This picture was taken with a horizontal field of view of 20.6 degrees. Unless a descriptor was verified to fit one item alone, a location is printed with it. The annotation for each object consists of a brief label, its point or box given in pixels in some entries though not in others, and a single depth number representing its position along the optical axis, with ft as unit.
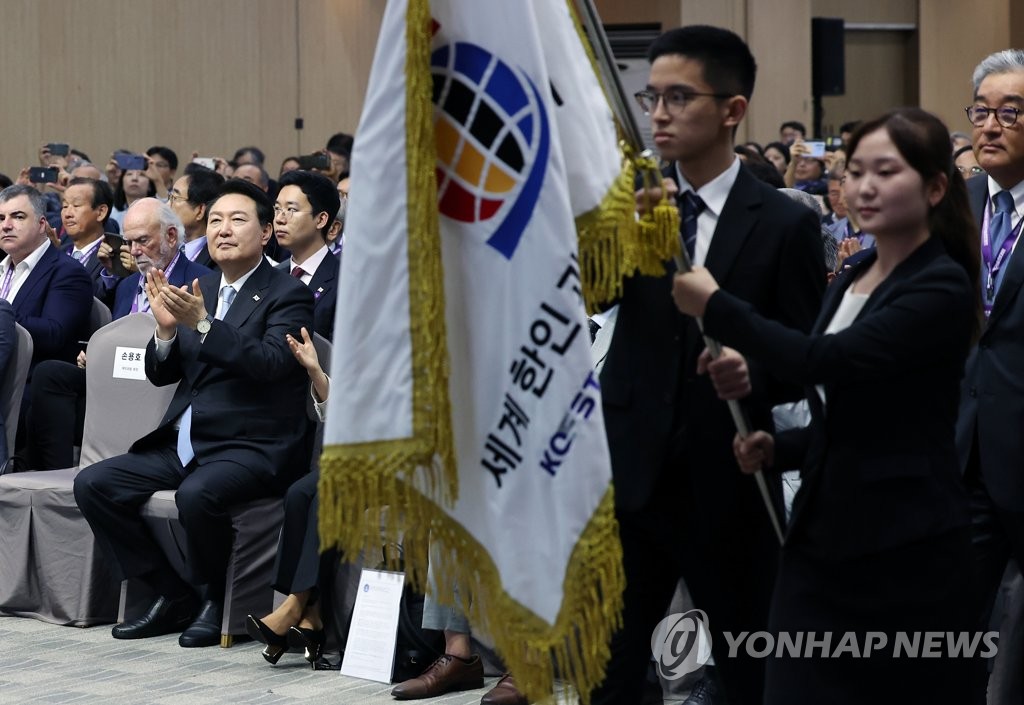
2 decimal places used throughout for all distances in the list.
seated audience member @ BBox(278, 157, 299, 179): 72.65
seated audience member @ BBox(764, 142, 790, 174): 75.11
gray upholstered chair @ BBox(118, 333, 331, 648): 31.93
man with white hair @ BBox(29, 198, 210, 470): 39.09
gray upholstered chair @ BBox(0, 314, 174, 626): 34.14
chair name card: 34.44
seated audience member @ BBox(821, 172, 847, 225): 48.73
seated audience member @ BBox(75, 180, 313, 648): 31.47
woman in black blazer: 14.75
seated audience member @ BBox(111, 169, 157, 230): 67.12
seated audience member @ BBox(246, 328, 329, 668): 29.73
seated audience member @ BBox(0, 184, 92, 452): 41.41
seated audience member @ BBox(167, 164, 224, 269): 46.75
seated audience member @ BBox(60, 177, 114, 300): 48.82
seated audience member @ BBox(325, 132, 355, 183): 69.86
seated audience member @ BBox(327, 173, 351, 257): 41.87
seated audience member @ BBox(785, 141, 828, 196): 66.38
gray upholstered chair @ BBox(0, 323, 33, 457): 37.07
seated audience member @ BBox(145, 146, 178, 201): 78.27
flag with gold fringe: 15.15
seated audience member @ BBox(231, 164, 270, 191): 64.75
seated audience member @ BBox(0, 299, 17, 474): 36.57
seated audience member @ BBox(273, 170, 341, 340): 38.27
